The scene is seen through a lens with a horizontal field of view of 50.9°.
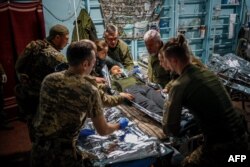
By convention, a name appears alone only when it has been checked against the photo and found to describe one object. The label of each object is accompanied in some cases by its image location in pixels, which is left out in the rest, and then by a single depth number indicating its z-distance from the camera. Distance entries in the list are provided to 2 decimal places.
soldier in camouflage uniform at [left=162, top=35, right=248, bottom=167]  1.99
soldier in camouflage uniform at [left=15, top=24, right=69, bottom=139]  3.27
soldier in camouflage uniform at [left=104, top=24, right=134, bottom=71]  4.48
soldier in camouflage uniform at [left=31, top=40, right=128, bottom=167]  1.93
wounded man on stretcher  2.64
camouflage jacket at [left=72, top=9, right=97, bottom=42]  5.38
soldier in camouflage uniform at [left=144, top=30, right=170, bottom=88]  3.80
